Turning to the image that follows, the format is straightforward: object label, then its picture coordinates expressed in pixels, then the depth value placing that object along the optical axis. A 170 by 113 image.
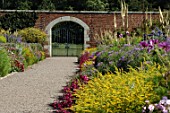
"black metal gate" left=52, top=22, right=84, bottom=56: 28.96
